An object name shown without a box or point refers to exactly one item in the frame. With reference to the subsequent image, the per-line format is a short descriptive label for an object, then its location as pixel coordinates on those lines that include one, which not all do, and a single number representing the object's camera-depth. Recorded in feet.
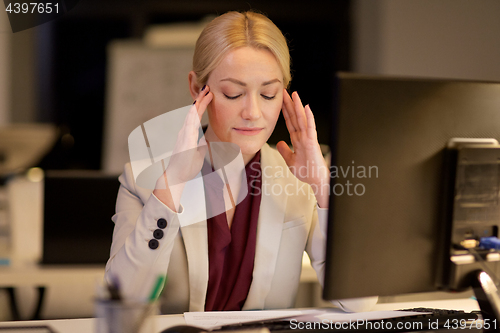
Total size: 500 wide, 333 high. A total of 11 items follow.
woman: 10.12
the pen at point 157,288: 9.35
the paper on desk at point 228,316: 9.73
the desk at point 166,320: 9.68
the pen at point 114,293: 9.29
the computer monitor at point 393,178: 9.27
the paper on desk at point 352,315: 9.73
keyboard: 9.51
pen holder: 9.26
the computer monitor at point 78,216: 11.06
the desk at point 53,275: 10.93
